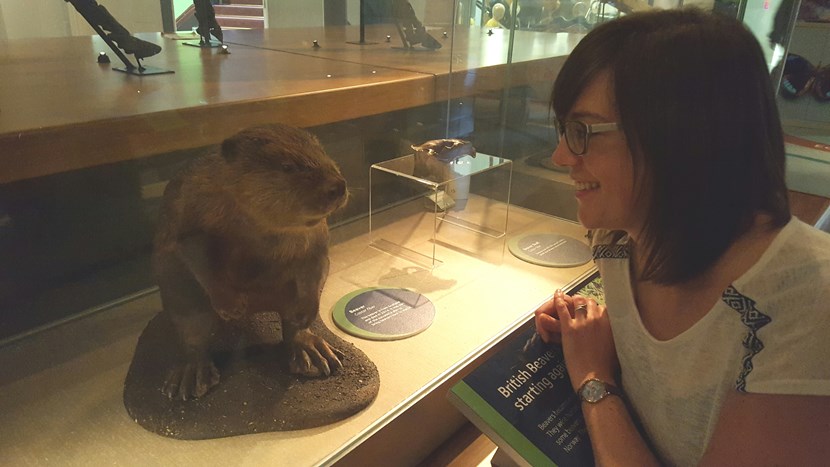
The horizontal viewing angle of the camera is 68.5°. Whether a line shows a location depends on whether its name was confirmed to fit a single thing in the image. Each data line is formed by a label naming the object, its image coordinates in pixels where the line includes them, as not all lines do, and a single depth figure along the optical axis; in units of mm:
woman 710
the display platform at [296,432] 1025
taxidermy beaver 938
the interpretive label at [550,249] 1869
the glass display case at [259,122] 1056
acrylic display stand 1809
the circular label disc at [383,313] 1415
